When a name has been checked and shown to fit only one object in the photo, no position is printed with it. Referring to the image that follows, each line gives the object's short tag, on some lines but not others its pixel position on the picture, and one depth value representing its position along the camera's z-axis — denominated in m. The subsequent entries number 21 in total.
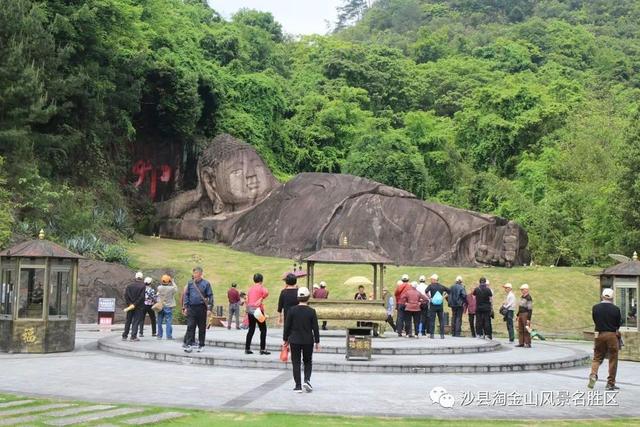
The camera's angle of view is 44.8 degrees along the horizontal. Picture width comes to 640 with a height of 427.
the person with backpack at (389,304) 23.69
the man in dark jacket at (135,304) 19.30
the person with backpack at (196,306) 16.16
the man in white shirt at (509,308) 22.47
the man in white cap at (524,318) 20.55
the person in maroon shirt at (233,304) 23.80
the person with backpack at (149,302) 20.45
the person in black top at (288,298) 15.18
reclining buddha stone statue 35.38
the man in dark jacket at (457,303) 22.88
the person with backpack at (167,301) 20.34
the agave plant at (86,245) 31.78
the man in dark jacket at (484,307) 21.91
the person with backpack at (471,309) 23.68
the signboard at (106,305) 26.77
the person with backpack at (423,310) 22.25
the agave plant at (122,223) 39.56
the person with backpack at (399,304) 21.77
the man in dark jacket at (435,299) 22.08
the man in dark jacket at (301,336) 11.91
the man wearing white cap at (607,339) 12.98
